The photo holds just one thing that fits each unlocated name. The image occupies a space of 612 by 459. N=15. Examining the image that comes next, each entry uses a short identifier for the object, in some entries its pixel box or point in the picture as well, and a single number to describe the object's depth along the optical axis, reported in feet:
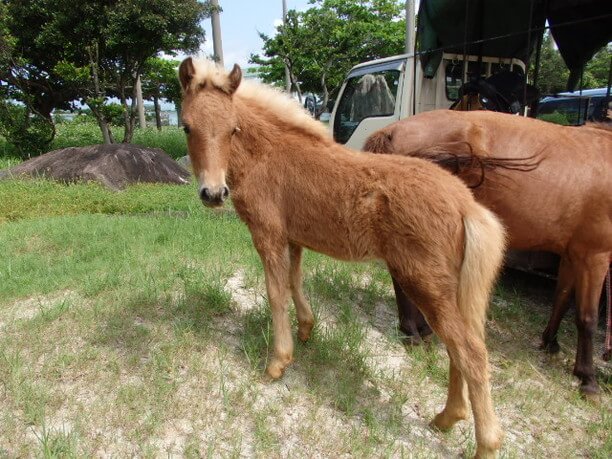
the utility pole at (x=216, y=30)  41.70
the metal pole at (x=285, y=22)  57.00
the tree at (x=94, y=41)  37.96
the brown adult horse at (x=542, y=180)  10.86
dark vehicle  20.49
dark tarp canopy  16.72
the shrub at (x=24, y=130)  41.52
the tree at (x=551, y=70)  21.34
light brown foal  7.97
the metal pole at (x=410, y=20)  42.91
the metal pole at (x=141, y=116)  66.26
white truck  20.26
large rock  31.09
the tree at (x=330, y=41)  56.70
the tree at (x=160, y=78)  56.18
